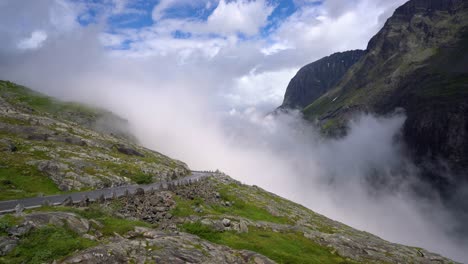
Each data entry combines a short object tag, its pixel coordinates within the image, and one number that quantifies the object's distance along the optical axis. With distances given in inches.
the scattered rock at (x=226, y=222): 1695.4
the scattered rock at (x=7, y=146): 3200.5
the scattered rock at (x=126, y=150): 5231.3
